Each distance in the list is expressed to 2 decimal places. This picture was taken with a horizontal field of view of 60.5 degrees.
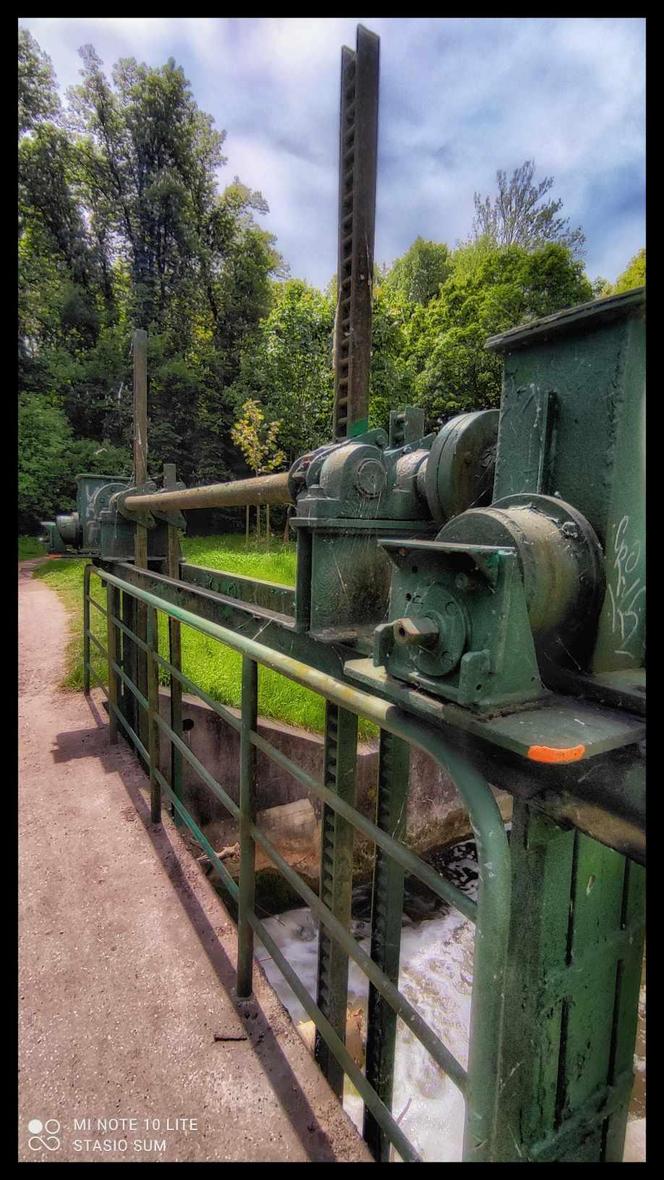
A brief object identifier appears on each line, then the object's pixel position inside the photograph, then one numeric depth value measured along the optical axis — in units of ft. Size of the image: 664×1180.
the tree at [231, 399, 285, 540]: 51.34
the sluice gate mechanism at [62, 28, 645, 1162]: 3.07
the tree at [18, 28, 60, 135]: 63.10
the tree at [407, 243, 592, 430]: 51.98
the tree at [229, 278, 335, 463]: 46.55
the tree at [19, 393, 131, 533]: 56.11
